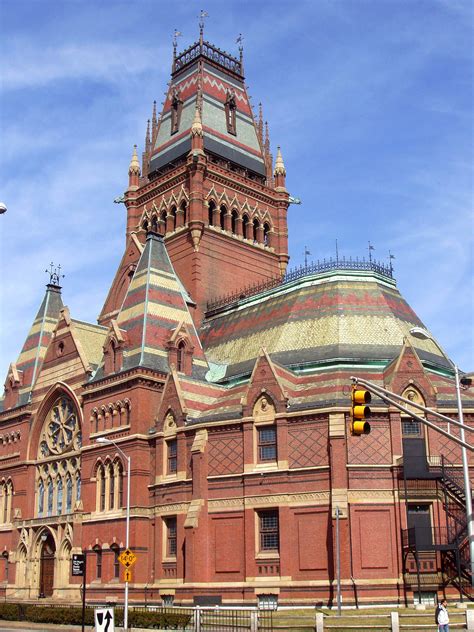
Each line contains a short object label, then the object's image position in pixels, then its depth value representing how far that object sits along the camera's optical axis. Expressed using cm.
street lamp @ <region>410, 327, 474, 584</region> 2729
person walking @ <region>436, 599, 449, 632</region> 2878
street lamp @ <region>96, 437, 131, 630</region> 3725
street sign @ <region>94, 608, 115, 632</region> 2291
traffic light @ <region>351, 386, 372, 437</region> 2067
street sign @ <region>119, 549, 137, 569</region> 3859
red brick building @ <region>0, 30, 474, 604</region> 4547
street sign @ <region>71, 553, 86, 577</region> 3728
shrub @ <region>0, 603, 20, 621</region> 4744
